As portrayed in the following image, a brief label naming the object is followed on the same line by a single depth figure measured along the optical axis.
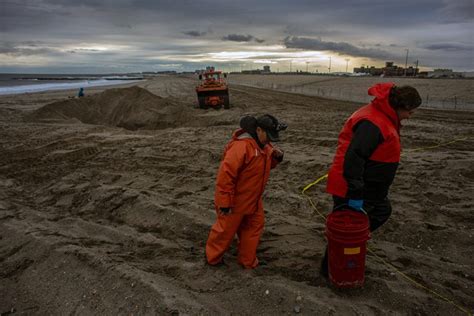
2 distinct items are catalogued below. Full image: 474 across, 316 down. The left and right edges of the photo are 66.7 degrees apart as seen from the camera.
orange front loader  17.58
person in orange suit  3.41
